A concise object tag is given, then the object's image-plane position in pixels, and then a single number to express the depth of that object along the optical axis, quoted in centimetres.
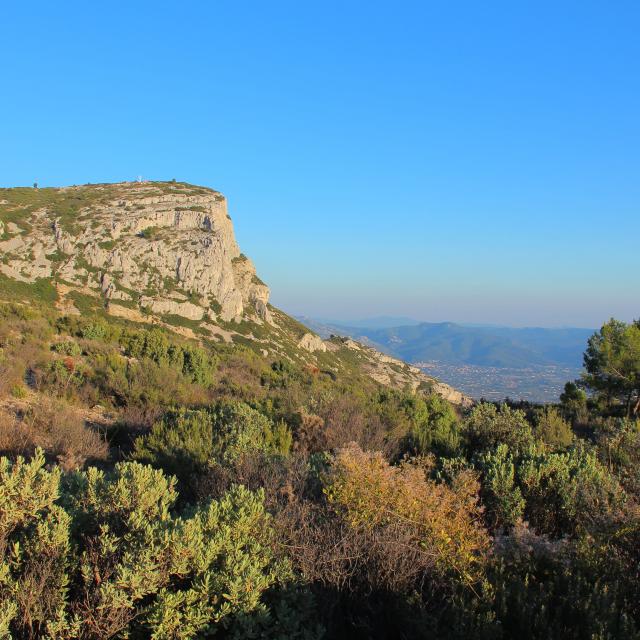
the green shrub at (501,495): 500
